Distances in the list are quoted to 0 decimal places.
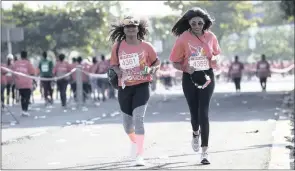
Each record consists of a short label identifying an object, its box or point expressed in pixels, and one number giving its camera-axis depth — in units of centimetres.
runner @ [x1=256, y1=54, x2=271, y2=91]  3166
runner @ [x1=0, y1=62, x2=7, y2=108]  2548
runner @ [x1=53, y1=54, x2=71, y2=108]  2406
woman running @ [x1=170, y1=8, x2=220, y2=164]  958
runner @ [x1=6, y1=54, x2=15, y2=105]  2567
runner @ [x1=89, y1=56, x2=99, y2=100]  2859
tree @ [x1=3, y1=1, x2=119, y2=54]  5200
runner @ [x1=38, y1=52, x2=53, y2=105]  2527
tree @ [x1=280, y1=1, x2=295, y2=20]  2806
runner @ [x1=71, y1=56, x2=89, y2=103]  2680
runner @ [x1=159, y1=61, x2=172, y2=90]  4059
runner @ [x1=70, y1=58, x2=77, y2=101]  2573
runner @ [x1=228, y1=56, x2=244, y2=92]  3241
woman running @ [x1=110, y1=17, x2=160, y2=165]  966
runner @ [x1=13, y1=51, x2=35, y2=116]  2044
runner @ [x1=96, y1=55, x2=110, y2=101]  2845
